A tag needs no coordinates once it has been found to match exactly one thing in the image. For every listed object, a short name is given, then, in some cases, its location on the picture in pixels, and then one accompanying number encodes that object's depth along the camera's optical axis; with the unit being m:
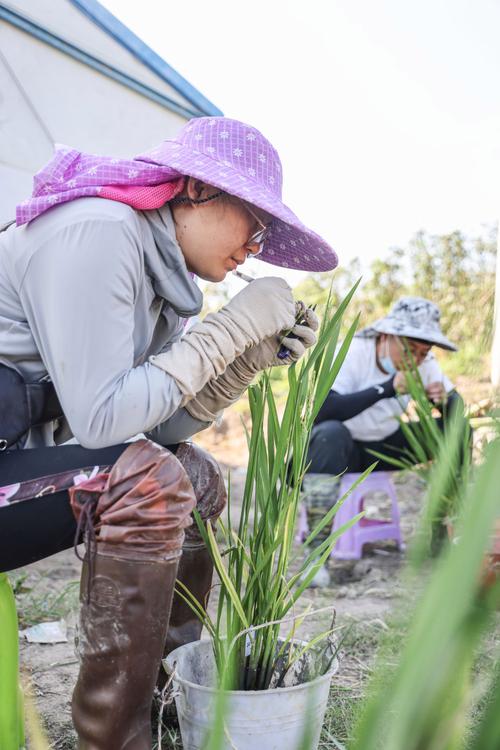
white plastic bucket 1.23
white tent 2.63
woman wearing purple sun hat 1.21
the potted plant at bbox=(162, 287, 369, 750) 1.26
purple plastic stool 3.28
